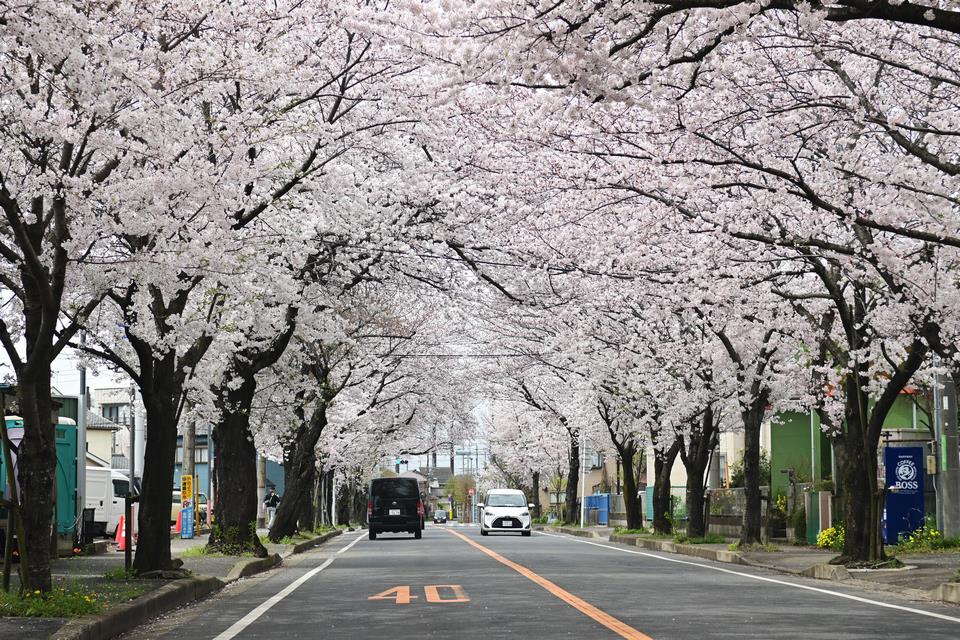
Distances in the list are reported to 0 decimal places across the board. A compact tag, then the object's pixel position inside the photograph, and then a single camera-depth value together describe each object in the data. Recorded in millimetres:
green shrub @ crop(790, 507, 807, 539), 33938
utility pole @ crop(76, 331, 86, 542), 26891
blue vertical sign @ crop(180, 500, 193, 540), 38656
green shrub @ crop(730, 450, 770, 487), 45000
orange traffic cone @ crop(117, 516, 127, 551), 31773
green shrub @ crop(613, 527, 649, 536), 42703
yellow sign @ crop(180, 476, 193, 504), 39094
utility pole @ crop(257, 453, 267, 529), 46431
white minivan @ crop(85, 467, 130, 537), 36669
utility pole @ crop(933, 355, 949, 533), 26031
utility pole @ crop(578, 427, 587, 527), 56159
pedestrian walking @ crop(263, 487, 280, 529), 50728
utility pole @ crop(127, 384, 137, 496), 40406
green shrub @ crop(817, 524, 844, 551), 29172
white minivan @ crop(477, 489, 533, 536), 49906
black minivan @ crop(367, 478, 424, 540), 46594
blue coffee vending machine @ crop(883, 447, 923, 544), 27422
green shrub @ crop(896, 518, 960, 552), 25570
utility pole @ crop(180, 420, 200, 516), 40375
